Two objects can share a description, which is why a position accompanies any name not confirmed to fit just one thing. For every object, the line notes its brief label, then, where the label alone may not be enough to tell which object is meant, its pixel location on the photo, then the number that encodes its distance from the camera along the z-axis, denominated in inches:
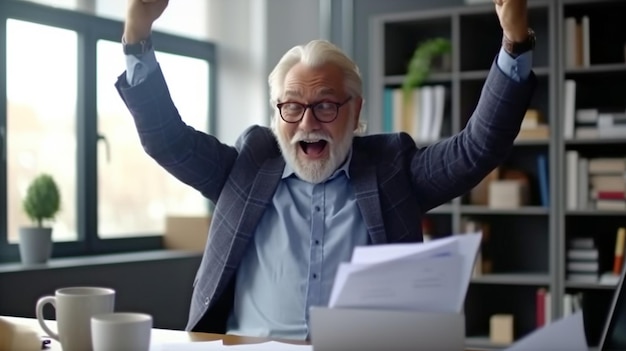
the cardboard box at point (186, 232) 165.7
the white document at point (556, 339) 41.6
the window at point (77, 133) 139.8
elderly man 72.7
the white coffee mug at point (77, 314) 49.1
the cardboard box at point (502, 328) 147.6
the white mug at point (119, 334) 45.3
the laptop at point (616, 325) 49.5
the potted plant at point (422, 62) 151.1
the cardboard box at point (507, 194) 146.3
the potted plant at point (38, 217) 134.0
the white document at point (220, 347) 54.4
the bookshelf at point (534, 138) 142.7
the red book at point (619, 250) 140.8
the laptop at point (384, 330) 42.9
